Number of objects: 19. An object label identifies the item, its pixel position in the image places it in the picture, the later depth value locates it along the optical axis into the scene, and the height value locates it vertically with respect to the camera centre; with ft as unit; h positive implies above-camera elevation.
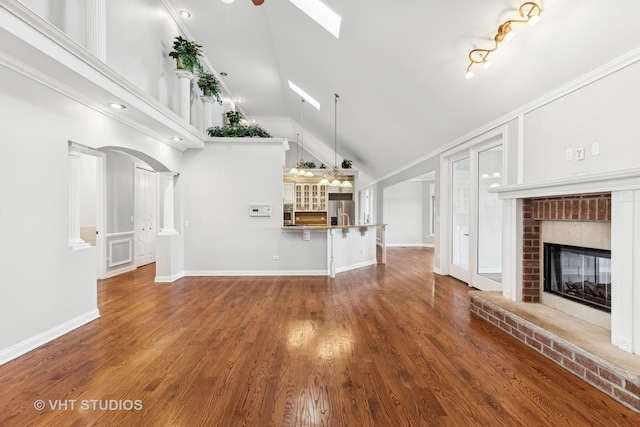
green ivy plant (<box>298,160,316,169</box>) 24.89 +4.57
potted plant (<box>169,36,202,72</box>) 15.82 +8.71
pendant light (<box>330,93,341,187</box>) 20.76 +7.78
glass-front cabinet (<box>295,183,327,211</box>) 32.65 +1.54
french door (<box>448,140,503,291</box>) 14.39 -0.27
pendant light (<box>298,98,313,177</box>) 23.92 +9.71
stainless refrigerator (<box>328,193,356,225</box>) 33.12 +0.68
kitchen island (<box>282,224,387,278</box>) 18.79 -2.35
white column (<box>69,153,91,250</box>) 10.49 +0.35
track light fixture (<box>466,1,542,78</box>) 7.63 +5.43
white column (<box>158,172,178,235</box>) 18.16 +0.51
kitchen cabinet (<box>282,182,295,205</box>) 32.50 +1.98
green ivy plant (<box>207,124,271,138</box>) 19.35 +5.38
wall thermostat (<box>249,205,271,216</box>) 19.10 +0.09
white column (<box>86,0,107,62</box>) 10.07 +6.45
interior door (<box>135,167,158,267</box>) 22.36 -0.34
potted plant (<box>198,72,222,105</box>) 19.12 +8.50
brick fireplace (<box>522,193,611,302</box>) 9.68 -0.52
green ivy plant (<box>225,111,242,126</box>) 21.54 +7.04
